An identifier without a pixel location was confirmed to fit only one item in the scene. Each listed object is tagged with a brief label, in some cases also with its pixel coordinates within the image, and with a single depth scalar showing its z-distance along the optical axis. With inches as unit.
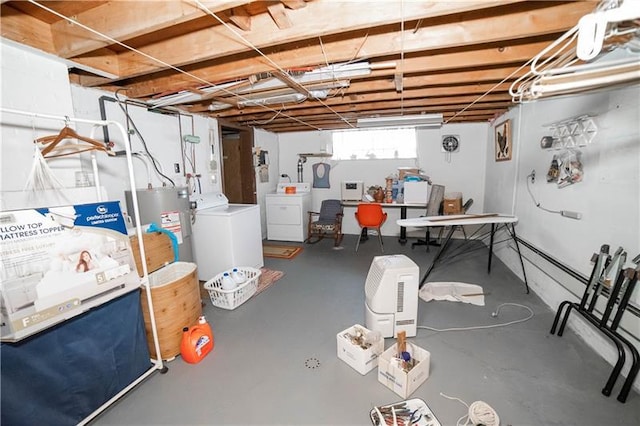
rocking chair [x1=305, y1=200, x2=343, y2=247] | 198.2
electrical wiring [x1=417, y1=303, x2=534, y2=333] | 95.0
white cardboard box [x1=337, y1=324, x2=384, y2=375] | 74.4
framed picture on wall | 151.4
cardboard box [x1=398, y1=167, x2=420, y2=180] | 207.2
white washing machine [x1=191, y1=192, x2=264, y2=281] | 131.8
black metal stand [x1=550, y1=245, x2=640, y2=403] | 63.2
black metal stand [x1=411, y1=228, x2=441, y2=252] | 184.4
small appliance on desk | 210.8
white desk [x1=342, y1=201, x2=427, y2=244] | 193.2
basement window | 213.6
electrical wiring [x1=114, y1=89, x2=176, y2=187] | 110.0
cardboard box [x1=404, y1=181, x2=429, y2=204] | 191.3
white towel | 114.3
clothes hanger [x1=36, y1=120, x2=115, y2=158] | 61.9
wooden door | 200.2
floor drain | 78.2
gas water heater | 105.1
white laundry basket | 110.3
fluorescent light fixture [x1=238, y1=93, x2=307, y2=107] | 113.0
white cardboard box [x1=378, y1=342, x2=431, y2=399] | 66.4
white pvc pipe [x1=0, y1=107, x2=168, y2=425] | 61.8
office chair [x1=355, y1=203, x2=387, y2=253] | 171.9
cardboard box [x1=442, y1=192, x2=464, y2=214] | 188.4
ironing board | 116.5
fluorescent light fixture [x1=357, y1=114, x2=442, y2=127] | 155.9
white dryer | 205.3
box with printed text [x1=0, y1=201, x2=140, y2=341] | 48.8
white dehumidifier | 85.4
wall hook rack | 85.5
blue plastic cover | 50.4
